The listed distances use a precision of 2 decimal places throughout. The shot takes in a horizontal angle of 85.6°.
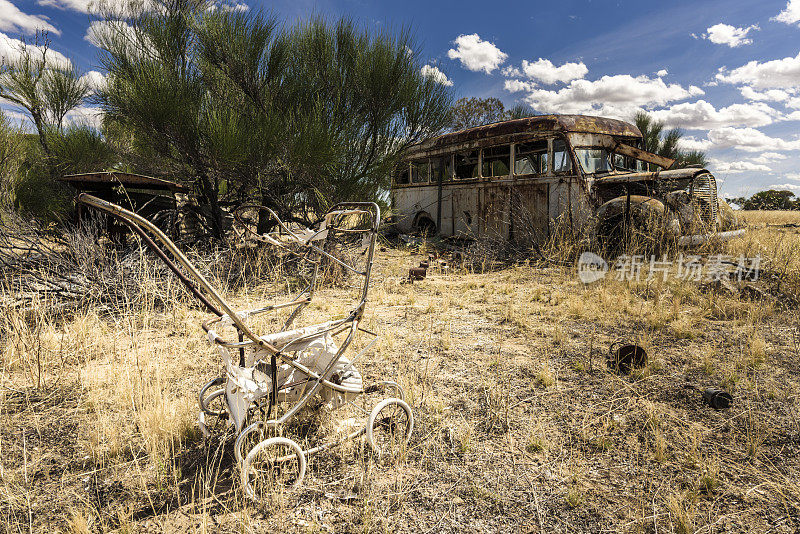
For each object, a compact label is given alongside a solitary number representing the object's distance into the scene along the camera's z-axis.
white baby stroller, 1.99
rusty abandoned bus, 6.62
